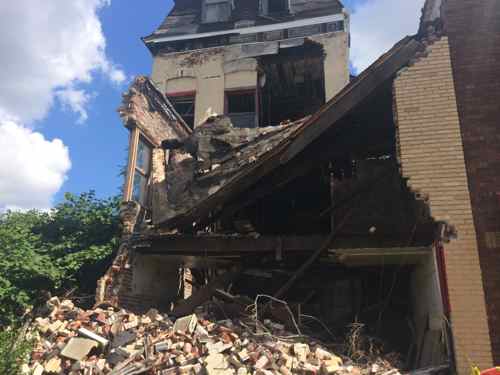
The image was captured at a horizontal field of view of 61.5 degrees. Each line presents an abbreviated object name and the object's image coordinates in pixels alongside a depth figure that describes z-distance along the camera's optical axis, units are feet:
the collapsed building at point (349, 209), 19.35
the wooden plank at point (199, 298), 24.63
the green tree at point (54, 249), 25.62
